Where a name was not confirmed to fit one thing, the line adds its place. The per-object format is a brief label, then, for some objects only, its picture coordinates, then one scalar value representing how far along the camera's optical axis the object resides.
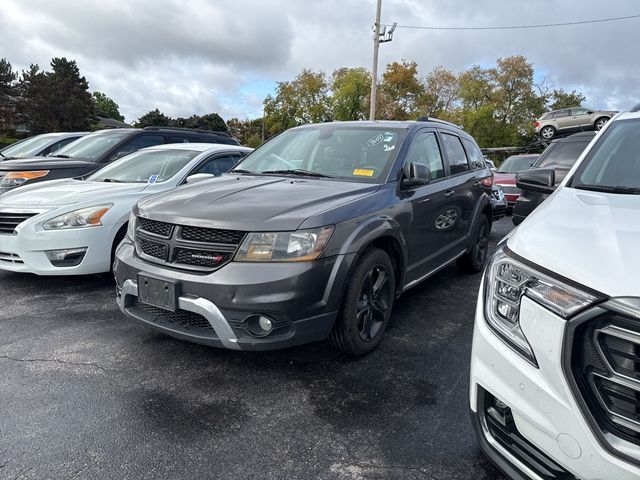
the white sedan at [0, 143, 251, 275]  4.14
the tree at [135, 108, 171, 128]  69.07
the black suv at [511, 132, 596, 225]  7.09
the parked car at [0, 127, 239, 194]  6.37
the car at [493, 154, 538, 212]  10.42
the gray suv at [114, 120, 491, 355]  2.51
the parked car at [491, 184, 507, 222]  7.44
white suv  1.29
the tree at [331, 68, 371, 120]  49.47
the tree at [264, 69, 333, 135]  55.06
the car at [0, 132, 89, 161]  8.97
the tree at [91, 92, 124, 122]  96.75
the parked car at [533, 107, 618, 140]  18.98
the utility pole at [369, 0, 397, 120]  19.94
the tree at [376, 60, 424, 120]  47.87
